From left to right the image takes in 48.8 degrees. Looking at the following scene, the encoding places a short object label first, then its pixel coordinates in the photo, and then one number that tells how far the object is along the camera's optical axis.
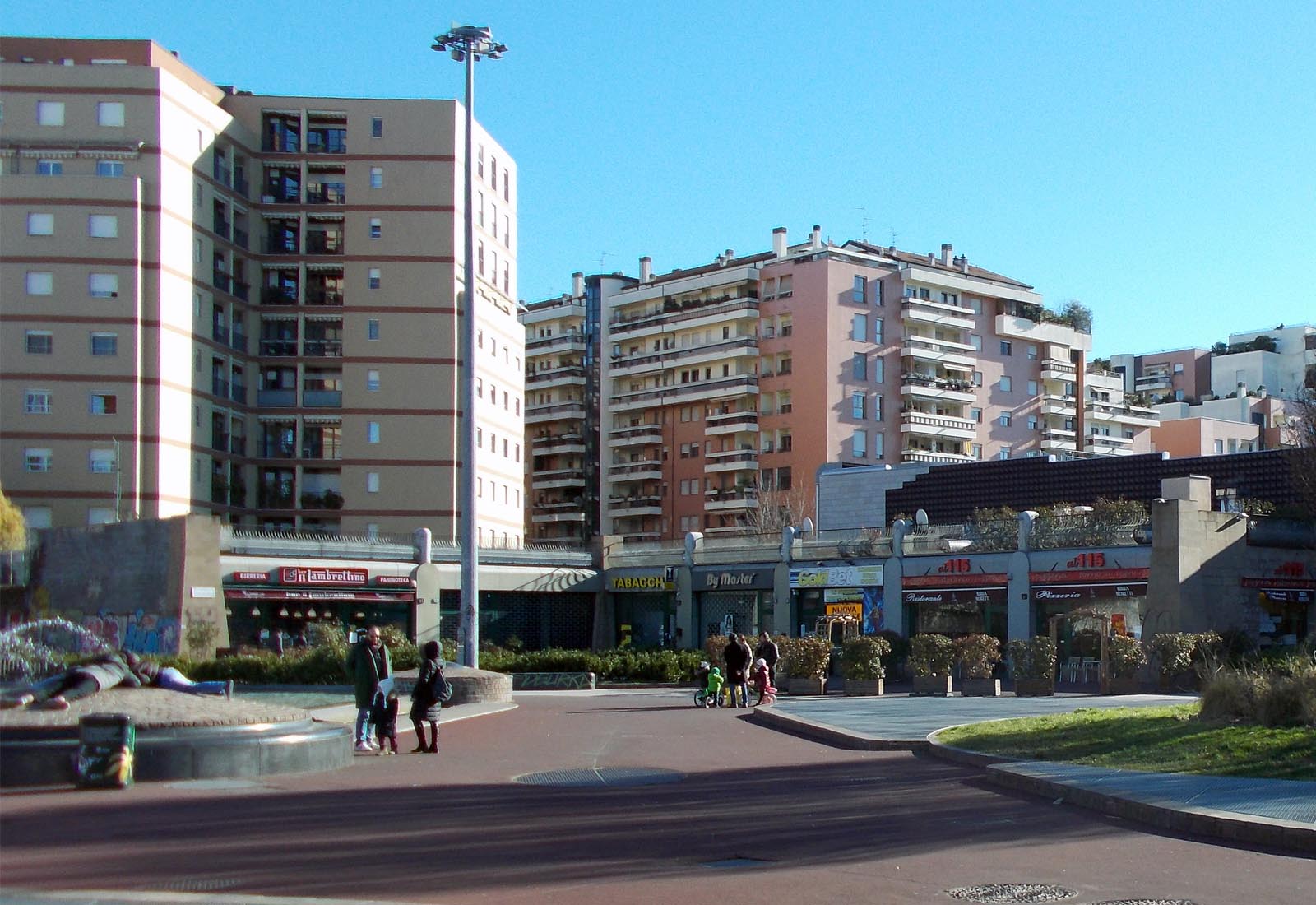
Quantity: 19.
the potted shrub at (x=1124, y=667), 32.72
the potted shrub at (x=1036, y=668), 32.62
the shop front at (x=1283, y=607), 41.62
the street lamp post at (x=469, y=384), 28.80
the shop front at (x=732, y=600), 53.88
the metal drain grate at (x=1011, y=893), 8.60
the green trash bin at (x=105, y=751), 13.02
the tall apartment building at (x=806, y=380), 88.25
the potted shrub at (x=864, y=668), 33.53
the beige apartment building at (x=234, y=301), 59.69
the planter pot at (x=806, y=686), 34.09
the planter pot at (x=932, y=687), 33.31
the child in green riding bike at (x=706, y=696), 28.56
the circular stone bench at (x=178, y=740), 13.16
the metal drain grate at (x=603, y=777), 14.49
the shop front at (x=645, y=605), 57.47
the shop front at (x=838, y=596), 49.88
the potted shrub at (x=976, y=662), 33.78
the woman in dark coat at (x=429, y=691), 17.19
